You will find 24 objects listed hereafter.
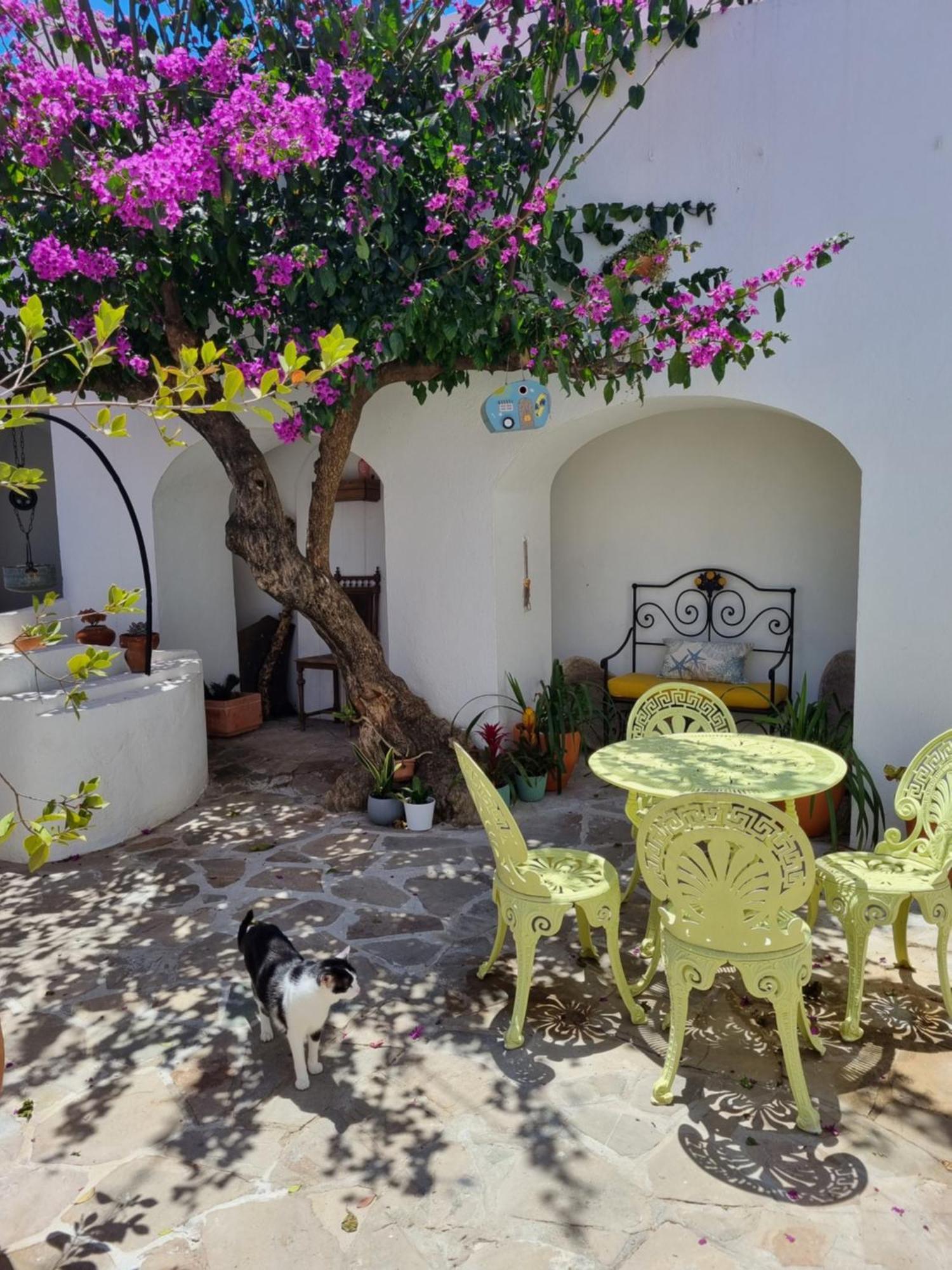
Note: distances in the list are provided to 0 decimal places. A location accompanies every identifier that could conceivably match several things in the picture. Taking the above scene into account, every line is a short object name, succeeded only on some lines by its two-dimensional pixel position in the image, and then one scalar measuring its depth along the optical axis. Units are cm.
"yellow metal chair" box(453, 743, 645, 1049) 349
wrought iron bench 679
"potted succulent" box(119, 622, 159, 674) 629
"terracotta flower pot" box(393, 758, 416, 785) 611
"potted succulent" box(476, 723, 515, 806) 620
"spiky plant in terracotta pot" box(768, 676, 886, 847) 511
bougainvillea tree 453
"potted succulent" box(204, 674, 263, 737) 802
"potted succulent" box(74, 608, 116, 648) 692
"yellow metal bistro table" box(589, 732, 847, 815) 367
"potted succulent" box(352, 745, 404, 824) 595
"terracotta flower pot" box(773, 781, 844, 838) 543
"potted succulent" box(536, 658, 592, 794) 644
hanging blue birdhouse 592
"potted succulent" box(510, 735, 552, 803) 624
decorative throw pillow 691
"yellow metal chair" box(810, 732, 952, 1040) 350
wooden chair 841
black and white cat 310
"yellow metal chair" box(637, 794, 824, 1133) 293
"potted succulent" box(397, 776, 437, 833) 584
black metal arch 600
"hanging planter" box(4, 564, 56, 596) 827
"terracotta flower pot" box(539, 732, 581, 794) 650
